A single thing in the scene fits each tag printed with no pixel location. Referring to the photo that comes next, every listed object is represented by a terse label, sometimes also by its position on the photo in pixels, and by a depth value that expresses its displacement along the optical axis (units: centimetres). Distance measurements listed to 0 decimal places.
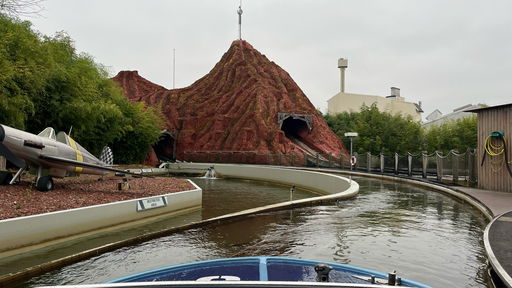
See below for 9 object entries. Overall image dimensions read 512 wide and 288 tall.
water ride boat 443
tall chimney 7838
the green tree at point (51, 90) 1407
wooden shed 1438
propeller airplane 1155
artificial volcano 4997
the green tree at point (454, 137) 3766
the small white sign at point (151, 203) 1138
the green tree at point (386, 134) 4103
